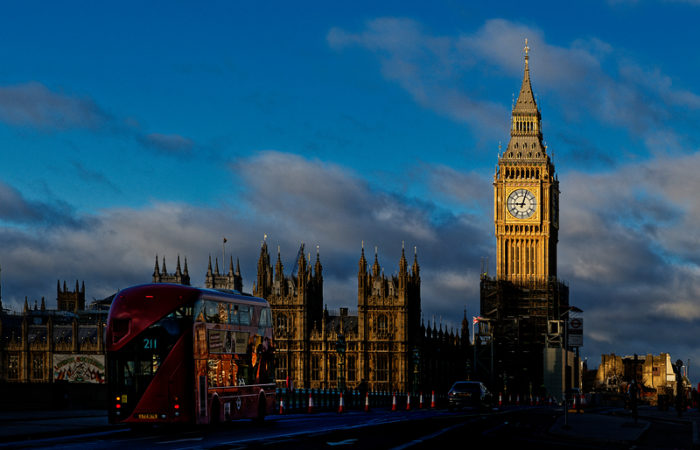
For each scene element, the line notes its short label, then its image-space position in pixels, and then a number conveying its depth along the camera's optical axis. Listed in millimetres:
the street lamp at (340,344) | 79462
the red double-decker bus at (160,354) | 32000
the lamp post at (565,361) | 38219
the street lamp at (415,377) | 117038
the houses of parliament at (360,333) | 122562
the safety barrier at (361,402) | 53312
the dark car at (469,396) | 57625
